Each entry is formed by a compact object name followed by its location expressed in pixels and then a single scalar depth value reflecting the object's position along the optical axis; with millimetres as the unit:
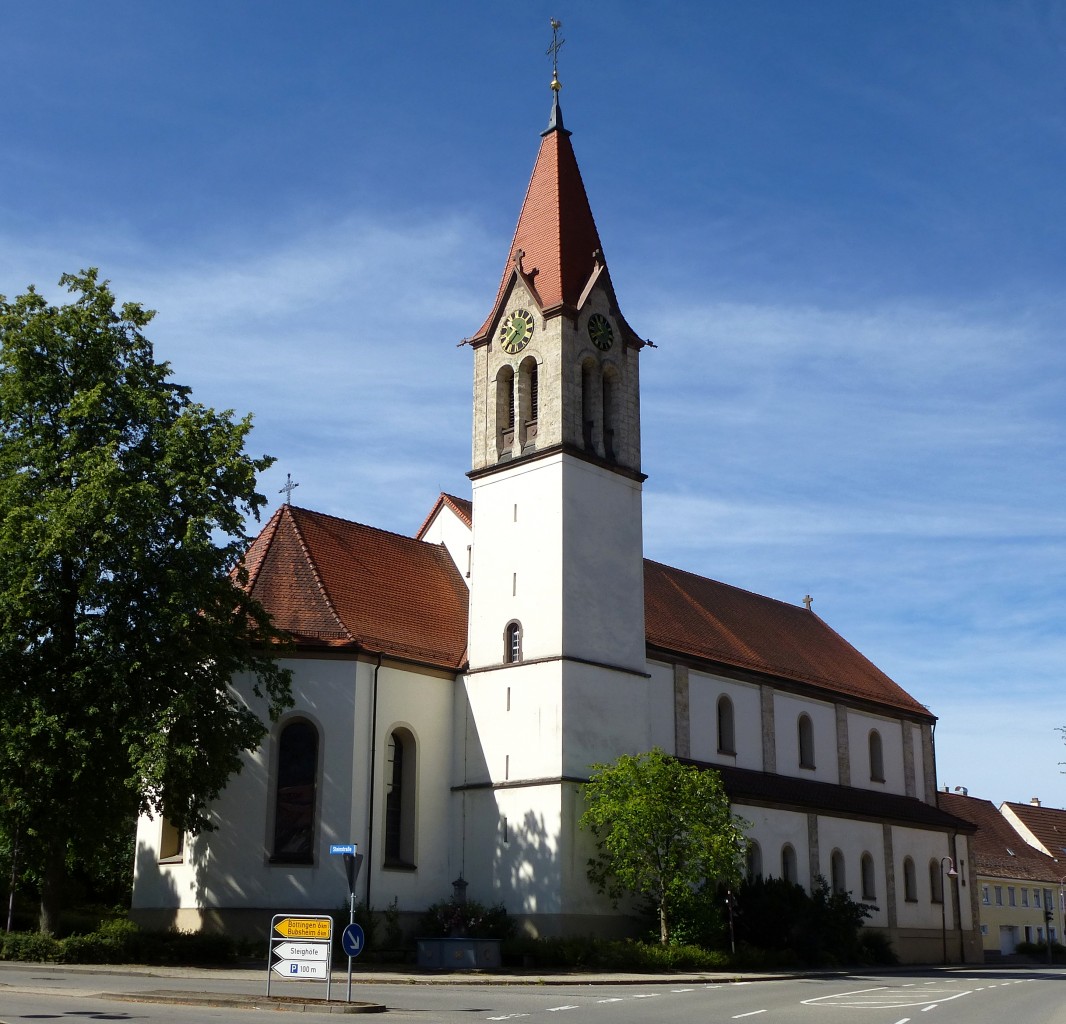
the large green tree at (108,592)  26734
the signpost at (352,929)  20031
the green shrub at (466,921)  31906
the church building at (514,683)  32531
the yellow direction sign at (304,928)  20016
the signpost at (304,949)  19703
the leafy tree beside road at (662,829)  31812
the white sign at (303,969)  19609
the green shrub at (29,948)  25891
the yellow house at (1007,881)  62906
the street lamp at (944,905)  46706
